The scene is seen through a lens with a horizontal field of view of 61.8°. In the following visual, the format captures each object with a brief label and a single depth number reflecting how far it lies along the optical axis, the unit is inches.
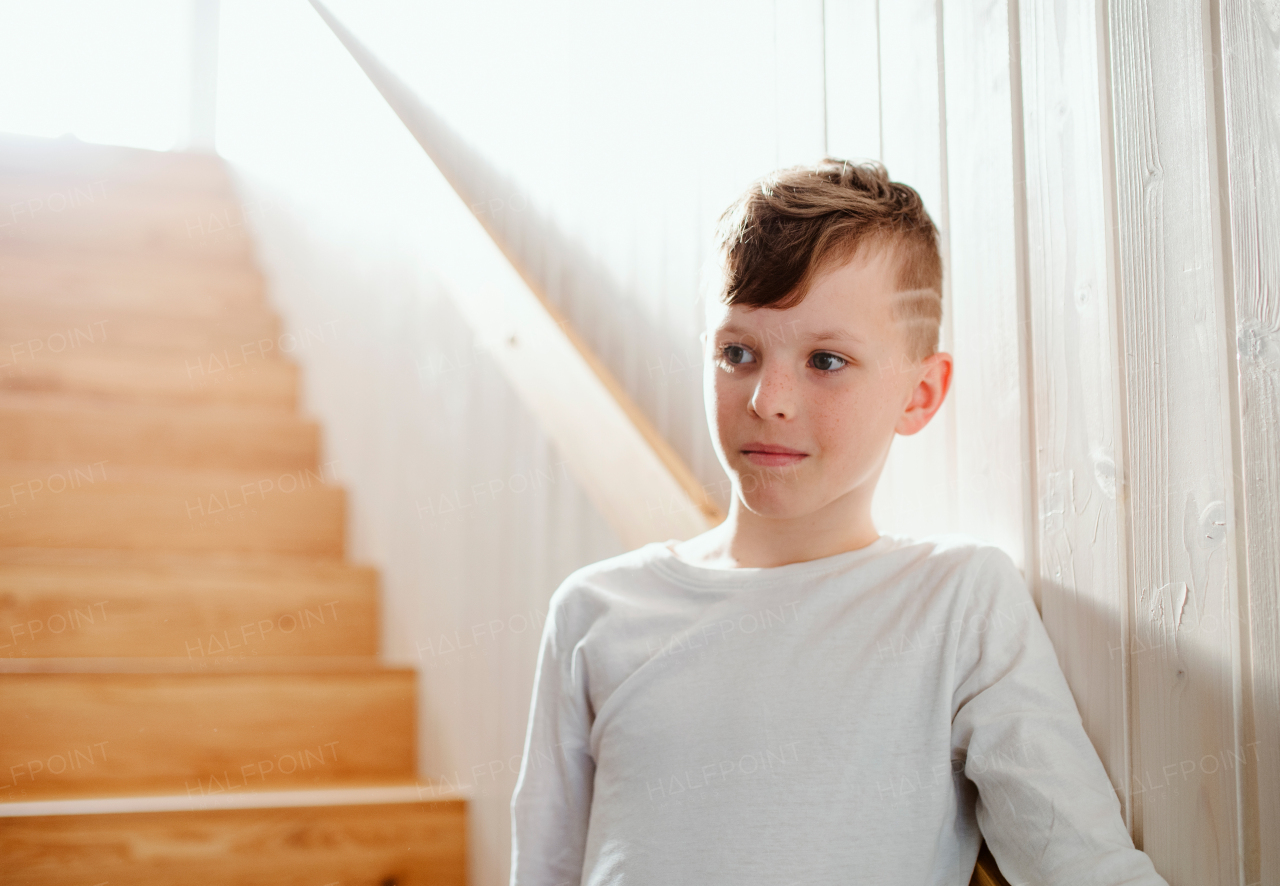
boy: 28.4
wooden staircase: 51.2
